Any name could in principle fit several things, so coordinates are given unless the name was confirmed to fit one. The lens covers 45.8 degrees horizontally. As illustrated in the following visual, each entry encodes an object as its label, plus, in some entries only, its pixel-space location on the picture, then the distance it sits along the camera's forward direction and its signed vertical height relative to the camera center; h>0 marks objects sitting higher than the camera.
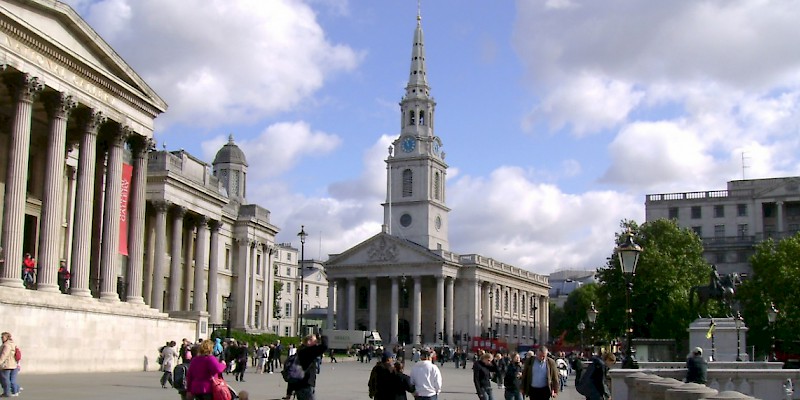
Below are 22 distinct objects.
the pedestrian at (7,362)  20.44 -1.10
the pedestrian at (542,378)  17.67 -1.13
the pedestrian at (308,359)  15.79 -0.74
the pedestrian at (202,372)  13.43 -0.84
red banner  37.28 +4.07
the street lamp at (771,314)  41.62 +0.22
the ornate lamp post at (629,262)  21.47 +1.27
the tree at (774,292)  59.28 +1.79
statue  34.41 +1.07
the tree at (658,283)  65.44 +2.54
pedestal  32.38 -0.67
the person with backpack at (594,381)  17.38 -1.18
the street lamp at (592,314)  48.13 +0.16
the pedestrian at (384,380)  15.16 -1.03
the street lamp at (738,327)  30.20 -0.27
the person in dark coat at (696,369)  19.39 -1.04
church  115.12 +5.83
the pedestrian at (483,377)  22.25 -1.43
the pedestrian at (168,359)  28.06 -1.43
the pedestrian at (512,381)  22.52 -1.56
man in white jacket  15.71 -1.06
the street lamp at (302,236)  57.84 +4.77
